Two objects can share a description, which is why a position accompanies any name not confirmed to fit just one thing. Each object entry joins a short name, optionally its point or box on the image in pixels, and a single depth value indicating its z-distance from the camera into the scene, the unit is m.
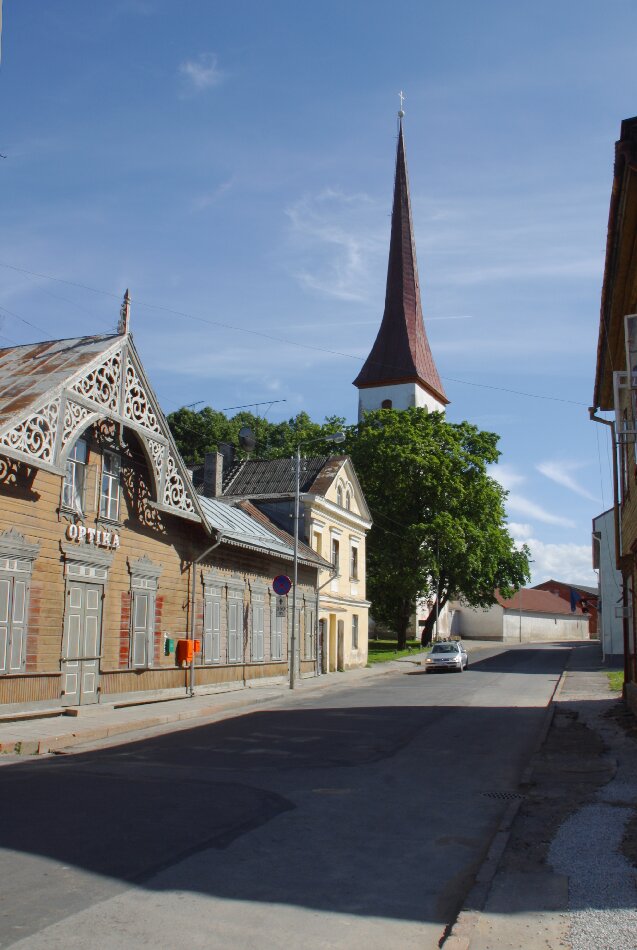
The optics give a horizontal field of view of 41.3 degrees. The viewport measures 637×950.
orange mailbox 21.00
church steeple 73.25
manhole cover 9.20
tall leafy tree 47.12
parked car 36.00
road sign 24.06
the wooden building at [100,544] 15.20
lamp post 25.72
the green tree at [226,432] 55.22
